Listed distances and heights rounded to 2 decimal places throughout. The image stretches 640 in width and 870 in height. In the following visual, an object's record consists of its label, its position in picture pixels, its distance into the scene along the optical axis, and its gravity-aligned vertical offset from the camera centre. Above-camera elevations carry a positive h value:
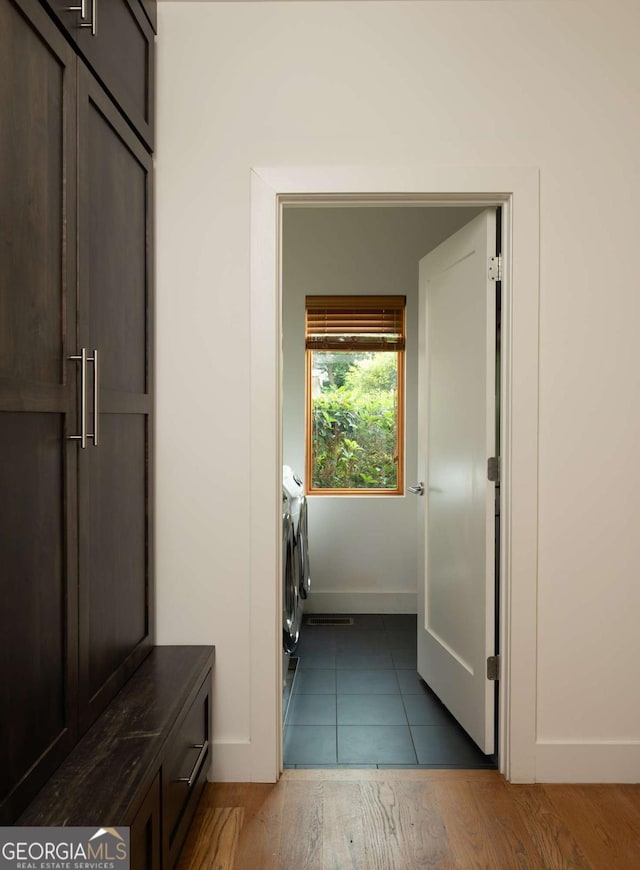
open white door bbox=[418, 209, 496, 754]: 2.49 -0.20
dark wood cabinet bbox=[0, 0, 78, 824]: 1.27 +0.04
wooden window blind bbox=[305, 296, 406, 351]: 4.40 +0.68
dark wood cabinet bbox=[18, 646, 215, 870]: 1.35 -0.77
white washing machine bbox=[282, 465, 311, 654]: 3.23 -0.70
